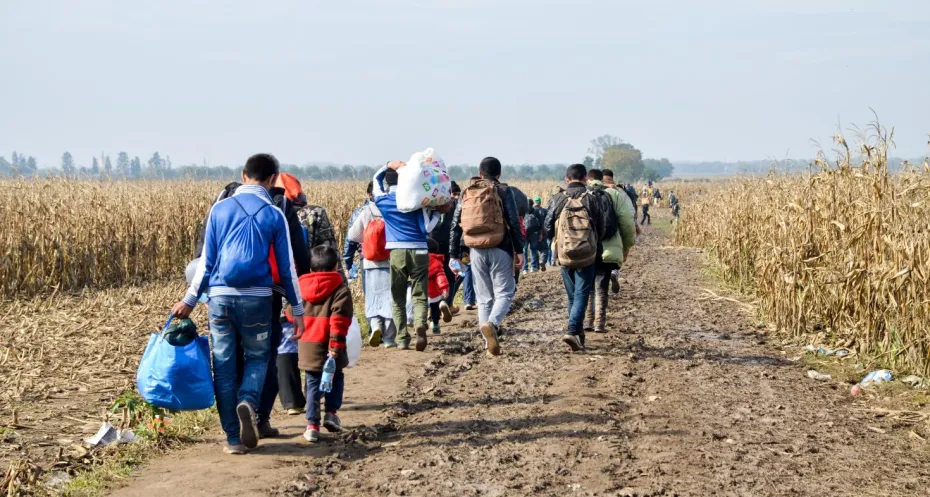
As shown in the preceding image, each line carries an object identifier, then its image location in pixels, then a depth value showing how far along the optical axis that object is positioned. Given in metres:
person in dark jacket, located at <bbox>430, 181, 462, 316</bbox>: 12.54
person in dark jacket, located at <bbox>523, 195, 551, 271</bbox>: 21.30
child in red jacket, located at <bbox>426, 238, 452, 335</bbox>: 11.59
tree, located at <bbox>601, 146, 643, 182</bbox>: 159.00
